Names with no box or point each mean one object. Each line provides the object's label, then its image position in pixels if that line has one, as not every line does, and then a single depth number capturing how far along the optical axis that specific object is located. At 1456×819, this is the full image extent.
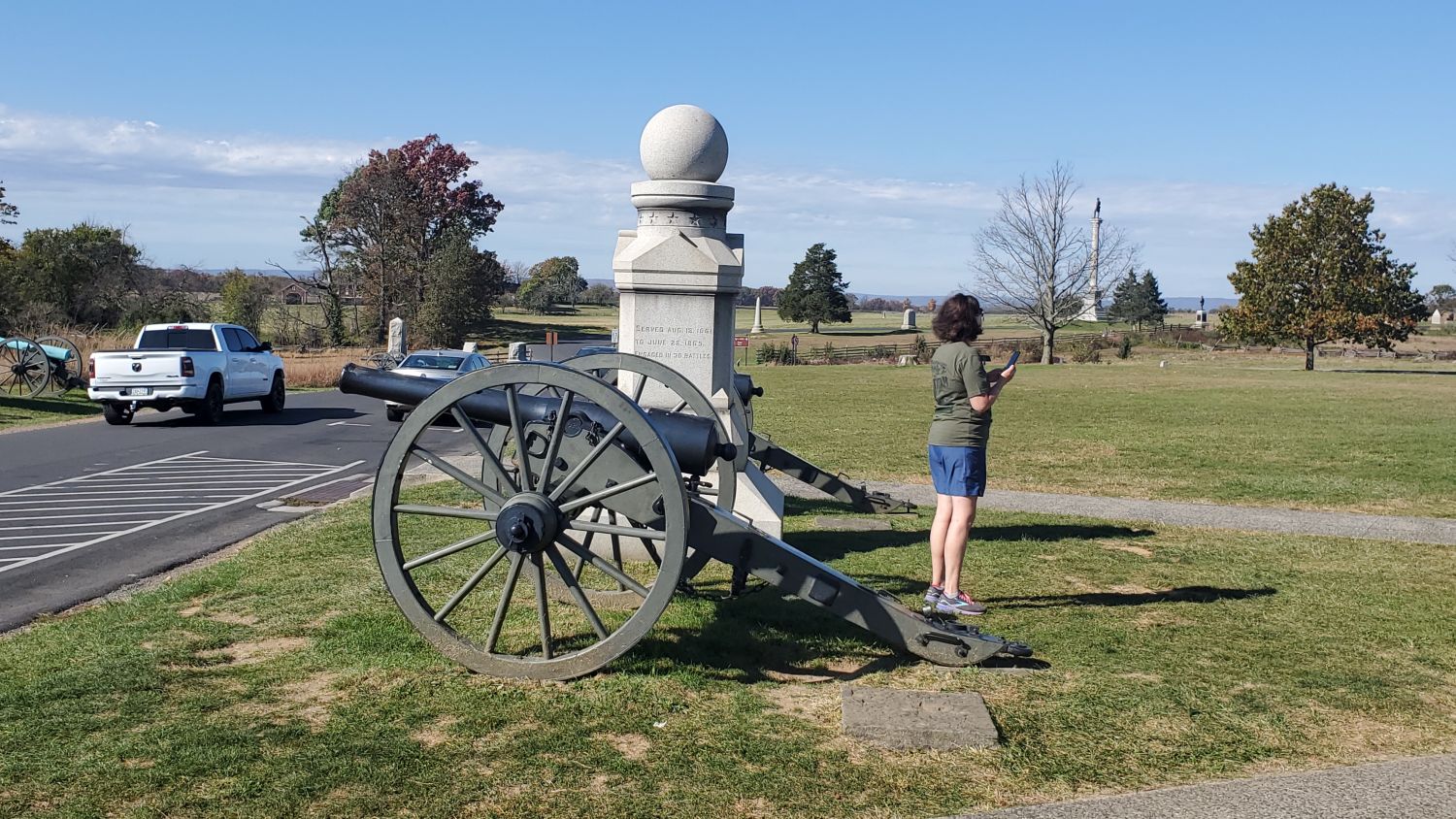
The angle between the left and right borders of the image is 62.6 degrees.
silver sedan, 22.70
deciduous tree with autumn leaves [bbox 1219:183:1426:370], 44.91
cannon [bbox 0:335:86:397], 23.11
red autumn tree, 60.25
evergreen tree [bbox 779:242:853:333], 87.25
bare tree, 59.34
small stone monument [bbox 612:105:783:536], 8.87
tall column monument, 67.04
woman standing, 6.46
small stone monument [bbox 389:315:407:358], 37.88
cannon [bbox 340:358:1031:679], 5.28
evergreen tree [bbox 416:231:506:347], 57.59
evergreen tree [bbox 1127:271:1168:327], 92.88
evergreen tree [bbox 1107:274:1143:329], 94.12
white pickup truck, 19.28
